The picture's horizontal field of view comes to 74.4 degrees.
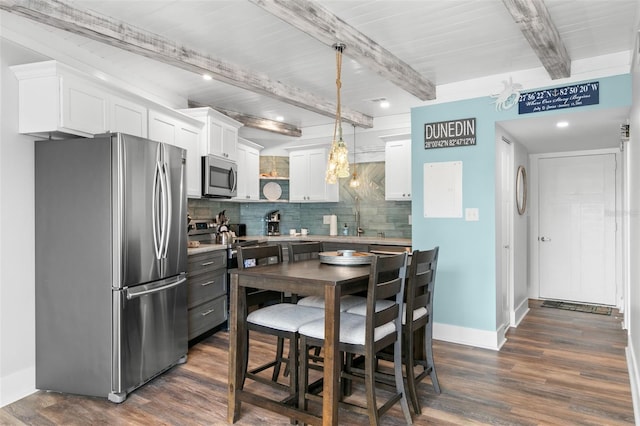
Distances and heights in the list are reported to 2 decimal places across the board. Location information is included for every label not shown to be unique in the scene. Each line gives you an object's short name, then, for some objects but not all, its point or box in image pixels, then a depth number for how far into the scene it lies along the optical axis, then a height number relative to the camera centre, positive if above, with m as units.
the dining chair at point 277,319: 2.47 -0.63
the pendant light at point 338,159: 2.94 +0.39
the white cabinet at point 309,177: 6.07 +0.54
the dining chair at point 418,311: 2.60 -0.64
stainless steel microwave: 4.54 +0.42
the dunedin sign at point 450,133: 3.99 +0.78
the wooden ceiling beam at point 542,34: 2.46 +1.17
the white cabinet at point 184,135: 3.86 +0.78
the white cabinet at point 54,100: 2.81 +0.79
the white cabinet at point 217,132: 4.50 +0.93
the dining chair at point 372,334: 2.22 -0.66
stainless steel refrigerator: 2.78 -0.33
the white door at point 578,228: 5.50 -0.22
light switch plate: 3.94 -0.02
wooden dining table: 2.18 -0.51
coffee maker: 6.33 -0.12
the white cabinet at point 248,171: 5.64 +0.61
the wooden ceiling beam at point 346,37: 2.44 +1.19
